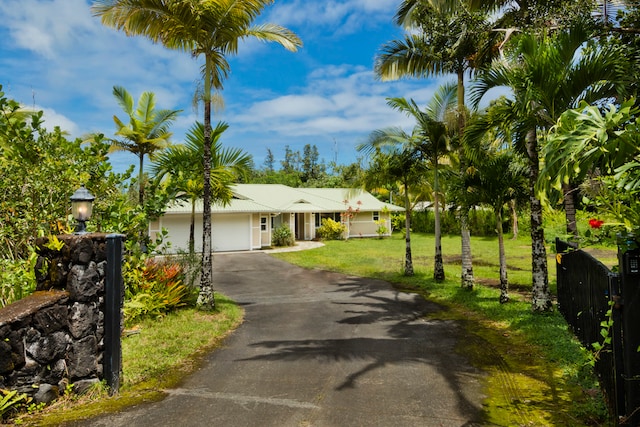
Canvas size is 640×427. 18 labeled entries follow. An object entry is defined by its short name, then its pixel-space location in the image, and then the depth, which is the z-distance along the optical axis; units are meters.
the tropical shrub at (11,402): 4.06
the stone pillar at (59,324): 4.25
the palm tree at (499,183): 9.48
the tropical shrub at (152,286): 6.92
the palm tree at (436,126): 12.59
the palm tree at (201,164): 10.95
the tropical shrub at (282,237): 26.82
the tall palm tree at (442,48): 10.34
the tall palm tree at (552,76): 6.40
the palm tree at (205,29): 8.51
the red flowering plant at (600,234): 3.23
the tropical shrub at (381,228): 32.84
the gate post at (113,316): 4.95
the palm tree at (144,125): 17.23
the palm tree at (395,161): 13.53
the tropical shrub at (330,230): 30.44
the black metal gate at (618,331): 3.33
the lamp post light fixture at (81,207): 5.39
